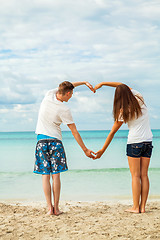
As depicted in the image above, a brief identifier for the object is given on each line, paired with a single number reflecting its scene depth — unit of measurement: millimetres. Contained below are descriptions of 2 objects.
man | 3953
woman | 3854
